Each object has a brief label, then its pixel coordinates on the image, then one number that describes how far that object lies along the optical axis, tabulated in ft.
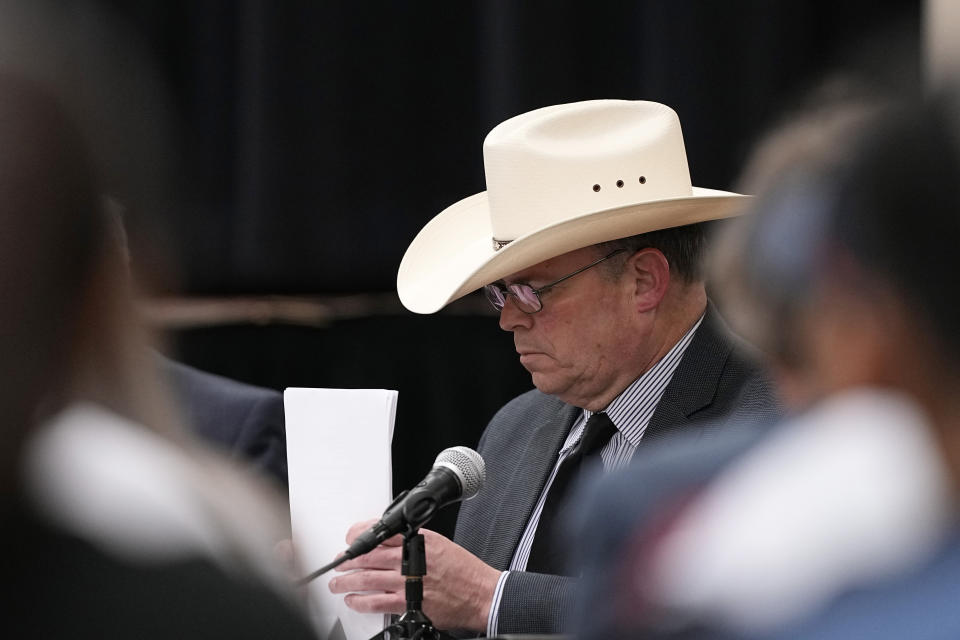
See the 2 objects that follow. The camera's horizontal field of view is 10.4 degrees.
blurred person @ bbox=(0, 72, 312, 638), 11.74
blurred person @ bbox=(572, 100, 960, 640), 10.58
